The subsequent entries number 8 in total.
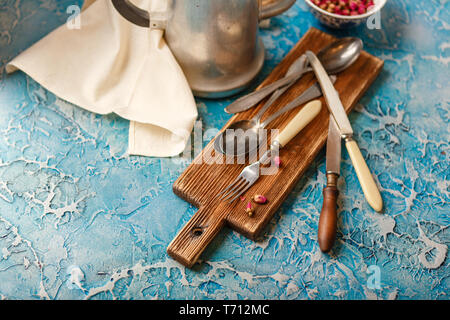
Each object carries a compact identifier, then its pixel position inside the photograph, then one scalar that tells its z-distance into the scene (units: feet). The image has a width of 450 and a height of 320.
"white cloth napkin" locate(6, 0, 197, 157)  2.53
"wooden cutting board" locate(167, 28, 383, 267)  2.18
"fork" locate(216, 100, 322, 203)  2.31
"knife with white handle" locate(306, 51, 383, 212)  2.33
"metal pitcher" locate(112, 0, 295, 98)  2.35
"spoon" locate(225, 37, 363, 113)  2.65
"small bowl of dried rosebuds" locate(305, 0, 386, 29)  2.91
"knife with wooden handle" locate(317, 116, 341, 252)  2.18
